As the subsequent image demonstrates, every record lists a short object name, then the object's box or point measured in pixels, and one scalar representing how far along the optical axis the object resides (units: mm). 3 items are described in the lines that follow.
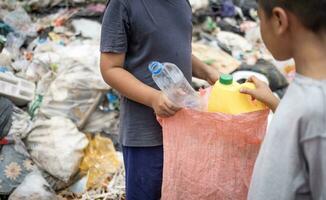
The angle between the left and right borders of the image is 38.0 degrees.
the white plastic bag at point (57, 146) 2662
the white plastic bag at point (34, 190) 2416
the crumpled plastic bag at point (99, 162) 2709
